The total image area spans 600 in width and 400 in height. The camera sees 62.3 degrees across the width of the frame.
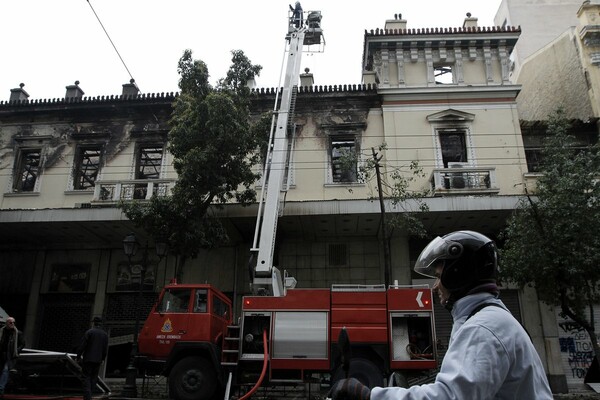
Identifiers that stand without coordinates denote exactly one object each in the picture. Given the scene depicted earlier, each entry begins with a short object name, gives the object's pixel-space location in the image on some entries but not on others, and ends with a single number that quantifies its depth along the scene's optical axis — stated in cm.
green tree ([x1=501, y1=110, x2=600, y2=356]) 1202
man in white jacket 157
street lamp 1175
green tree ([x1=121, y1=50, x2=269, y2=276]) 1334
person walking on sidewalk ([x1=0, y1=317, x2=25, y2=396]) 975
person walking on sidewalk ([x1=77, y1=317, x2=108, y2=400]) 991
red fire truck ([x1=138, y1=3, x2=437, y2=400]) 1016
